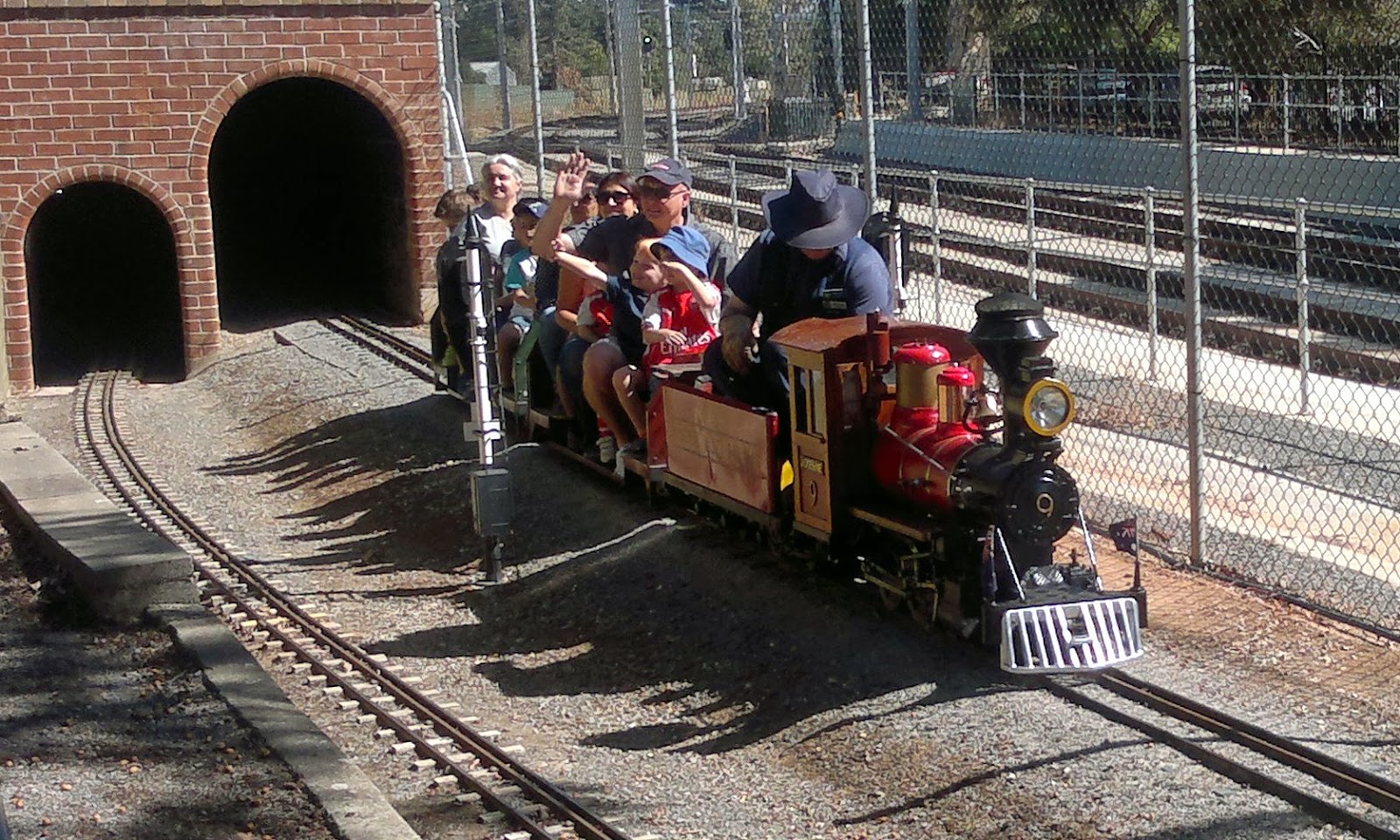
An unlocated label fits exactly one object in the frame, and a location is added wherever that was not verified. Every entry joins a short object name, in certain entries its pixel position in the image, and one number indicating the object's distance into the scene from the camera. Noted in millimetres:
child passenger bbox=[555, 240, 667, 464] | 9430
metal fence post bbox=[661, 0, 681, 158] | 12469
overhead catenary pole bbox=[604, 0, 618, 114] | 15594
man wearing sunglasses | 9648
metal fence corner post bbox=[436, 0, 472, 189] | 18156
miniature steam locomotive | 6754
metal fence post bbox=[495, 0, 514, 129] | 18516
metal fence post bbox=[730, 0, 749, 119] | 12984
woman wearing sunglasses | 10492
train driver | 8242
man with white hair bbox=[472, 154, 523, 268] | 12273
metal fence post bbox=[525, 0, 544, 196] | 15438
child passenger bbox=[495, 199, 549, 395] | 11672
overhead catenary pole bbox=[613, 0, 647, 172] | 13969
